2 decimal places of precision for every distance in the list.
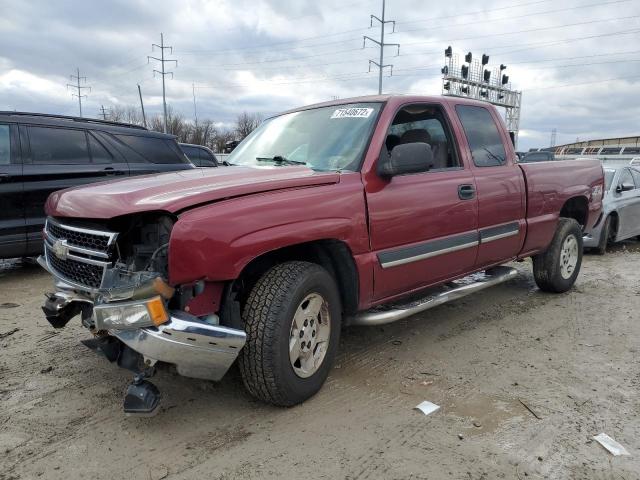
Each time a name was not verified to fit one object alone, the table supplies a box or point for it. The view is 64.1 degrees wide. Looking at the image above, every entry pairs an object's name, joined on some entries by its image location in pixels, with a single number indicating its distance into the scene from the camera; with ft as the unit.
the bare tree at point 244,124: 242.17
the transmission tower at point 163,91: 159.02
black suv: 18.62
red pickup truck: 8.55
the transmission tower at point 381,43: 113.88
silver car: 27.81
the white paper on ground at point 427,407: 10.18
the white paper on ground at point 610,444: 8.85
